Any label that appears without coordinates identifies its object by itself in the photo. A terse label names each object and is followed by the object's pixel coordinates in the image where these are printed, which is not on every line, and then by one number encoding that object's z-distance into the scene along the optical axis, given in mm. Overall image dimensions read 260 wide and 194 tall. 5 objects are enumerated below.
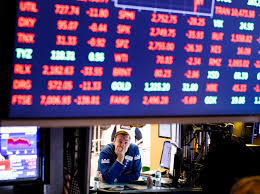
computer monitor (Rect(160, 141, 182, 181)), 6012
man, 5738
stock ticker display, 1992
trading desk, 3939
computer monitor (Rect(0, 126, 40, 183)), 3152
